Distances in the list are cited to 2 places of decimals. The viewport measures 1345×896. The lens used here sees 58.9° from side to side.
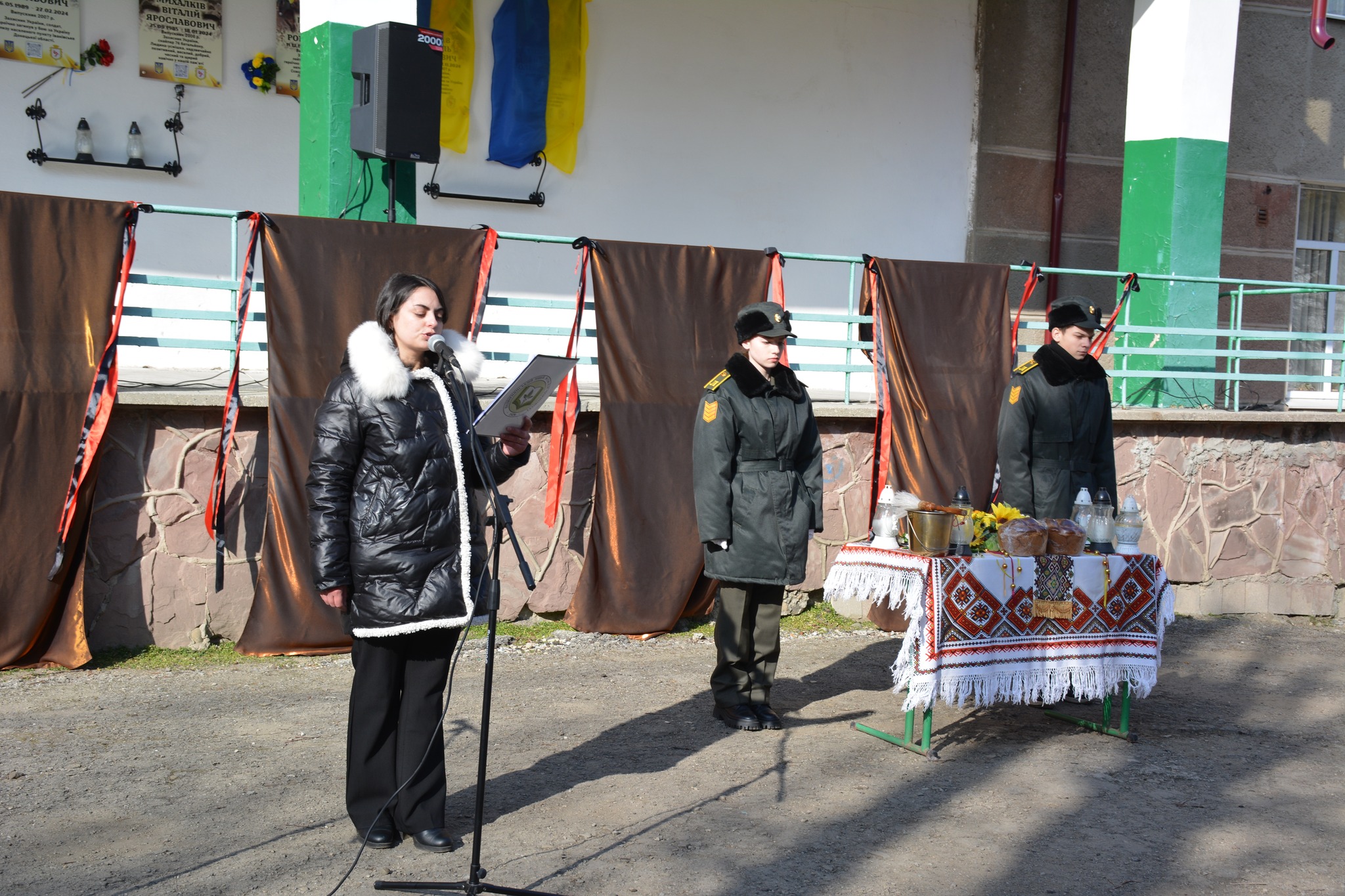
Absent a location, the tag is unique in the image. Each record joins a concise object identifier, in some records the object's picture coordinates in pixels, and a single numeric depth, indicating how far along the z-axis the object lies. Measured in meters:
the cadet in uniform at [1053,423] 6.17
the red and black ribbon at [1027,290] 7.69
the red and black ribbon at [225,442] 6.11
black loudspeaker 6.77
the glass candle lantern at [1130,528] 5.59
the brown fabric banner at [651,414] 7.04
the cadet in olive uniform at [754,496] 5.38
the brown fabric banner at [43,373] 5.78
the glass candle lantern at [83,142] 8.56
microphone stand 3.40
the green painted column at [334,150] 7.01
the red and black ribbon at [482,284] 6.64
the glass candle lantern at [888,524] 5.32
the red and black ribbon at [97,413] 5.91
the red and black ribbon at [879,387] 7.52
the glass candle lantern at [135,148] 8.73
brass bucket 5.06
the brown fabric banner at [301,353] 6.22
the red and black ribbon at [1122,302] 8.17
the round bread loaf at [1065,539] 5.32
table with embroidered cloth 4.99
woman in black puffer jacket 3.84
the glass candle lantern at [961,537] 5.12
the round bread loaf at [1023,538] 5.21
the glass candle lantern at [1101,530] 5.54
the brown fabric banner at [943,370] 7.59
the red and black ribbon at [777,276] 7.32
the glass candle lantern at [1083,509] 5.61
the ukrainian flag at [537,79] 9.53
